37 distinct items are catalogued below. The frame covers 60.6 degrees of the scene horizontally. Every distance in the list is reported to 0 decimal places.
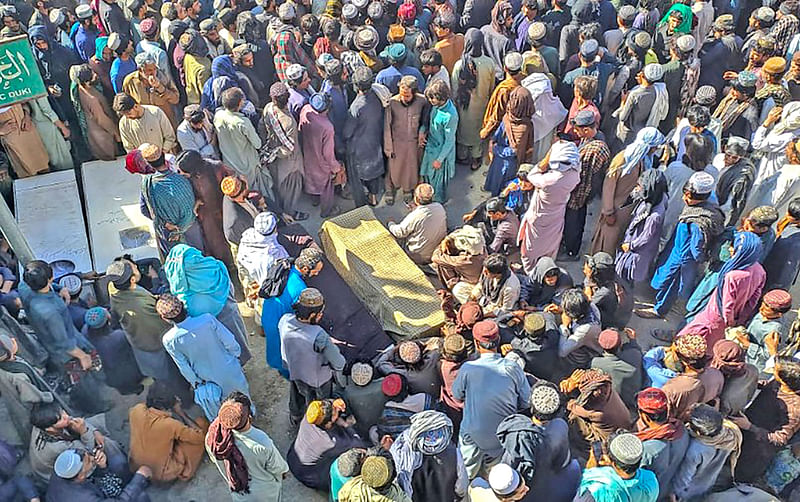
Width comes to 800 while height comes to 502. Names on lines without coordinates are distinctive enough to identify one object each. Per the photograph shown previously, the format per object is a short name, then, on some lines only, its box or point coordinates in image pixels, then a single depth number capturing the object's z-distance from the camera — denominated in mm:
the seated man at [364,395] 5055
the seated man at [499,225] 6391
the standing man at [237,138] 6820
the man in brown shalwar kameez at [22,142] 7688
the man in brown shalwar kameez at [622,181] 6426
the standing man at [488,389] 4668
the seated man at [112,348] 5520
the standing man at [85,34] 8625
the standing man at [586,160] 6559
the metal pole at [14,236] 5539
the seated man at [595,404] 4582
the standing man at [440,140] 7195
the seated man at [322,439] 4740
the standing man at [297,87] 7180
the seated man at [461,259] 6008
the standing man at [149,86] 7832
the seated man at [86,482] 4316
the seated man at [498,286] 5516
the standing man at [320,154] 7148
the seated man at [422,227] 6574
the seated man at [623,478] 3910
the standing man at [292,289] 5559
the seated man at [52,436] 4480
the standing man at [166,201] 6157
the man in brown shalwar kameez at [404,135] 7242
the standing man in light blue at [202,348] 5000
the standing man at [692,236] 5863
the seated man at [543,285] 5773
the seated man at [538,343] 5105
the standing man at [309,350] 5023
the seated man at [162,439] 5105
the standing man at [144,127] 7148
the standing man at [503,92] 7344
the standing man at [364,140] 7309
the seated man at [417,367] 5008
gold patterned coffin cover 6242
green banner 4918
